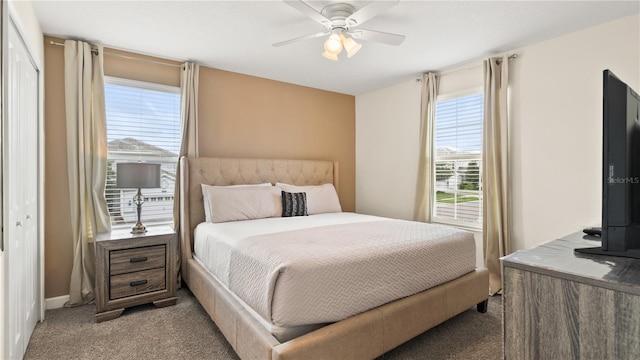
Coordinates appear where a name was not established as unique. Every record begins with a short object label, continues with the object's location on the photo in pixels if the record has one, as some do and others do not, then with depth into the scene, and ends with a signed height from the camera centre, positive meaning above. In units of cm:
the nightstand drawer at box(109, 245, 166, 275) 270 -71
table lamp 280 +3
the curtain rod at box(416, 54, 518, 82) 348 +130
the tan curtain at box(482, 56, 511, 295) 318 +10
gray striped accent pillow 361 -29
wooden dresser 88 -40
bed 165 -85
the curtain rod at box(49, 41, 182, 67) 289 +128
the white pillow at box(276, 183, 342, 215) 386 -23
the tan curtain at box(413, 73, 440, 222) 390 +33
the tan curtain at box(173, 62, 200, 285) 343 +71
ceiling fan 210 +115
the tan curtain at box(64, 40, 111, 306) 290 +23
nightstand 264 -81
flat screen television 104 +2
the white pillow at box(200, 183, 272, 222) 328 -22
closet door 173 -10
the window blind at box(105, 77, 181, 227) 321 +46
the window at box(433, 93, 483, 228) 359 +22
